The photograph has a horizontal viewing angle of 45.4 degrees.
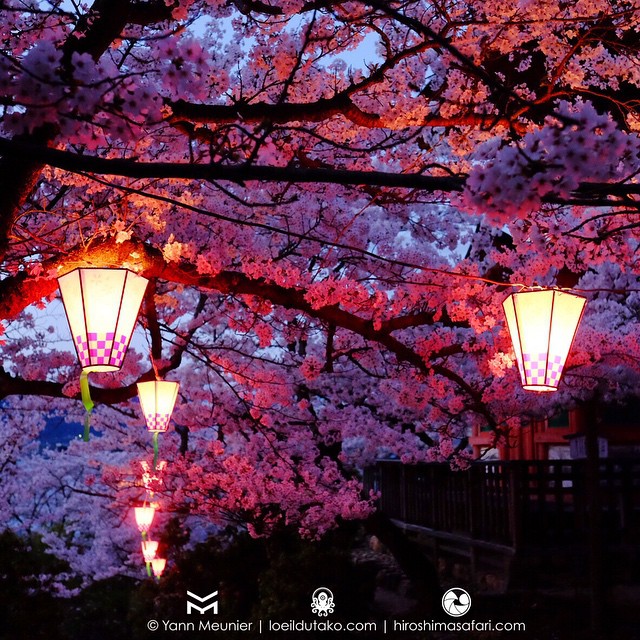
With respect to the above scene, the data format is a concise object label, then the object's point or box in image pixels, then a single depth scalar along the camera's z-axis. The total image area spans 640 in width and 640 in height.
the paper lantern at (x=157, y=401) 7.13
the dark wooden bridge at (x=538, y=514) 9.83
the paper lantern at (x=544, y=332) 4.65
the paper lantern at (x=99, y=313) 4.39
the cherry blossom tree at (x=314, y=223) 2.95
